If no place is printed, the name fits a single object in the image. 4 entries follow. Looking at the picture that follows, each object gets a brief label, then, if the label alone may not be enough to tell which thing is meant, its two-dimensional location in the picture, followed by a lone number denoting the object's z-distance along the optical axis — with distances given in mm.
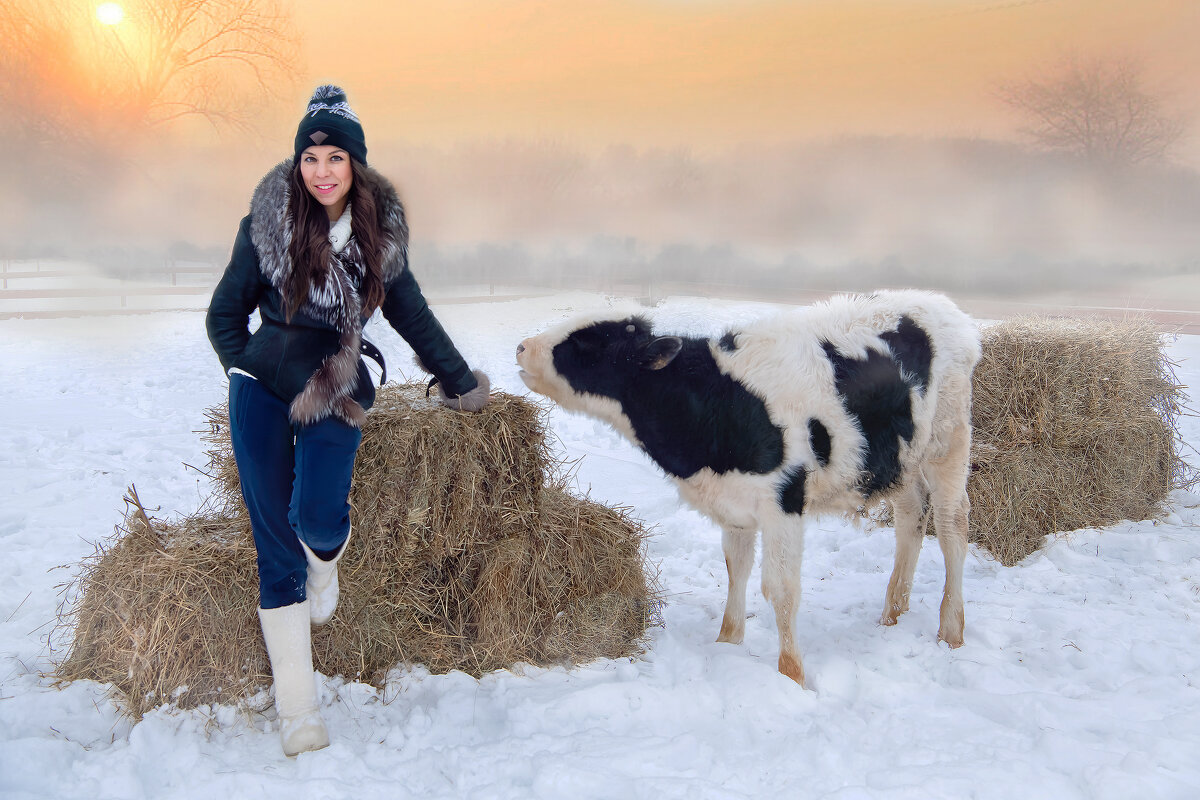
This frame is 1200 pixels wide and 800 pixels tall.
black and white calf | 3543
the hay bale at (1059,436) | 5688
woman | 2627
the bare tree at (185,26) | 14969
